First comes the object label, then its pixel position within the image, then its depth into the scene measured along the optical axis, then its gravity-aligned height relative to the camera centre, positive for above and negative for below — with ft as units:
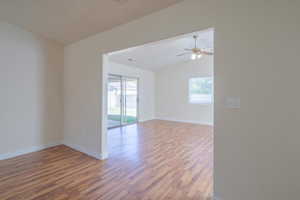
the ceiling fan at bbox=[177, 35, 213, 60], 13.23 +4.06
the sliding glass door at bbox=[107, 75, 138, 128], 19.94 -0.14
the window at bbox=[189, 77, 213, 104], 21.65 +1.14
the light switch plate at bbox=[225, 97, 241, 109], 5.33 -0.15
